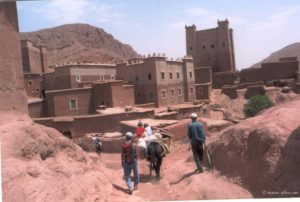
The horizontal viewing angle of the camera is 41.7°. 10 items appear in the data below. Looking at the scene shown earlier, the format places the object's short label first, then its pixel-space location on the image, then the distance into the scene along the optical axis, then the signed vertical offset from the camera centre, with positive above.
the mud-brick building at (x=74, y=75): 33.97 +0.80
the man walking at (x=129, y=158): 8.73 -1.74
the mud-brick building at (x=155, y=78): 32.20 +0.05
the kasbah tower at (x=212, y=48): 50.57 +3.57
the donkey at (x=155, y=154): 9.74 -1.85
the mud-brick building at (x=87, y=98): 28.41 -1.10
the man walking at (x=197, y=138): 9.07 -1.43
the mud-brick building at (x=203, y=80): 39.38 -0.51
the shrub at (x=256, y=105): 31.43 -2.64
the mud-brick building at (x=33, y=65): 36.66 +2.58
